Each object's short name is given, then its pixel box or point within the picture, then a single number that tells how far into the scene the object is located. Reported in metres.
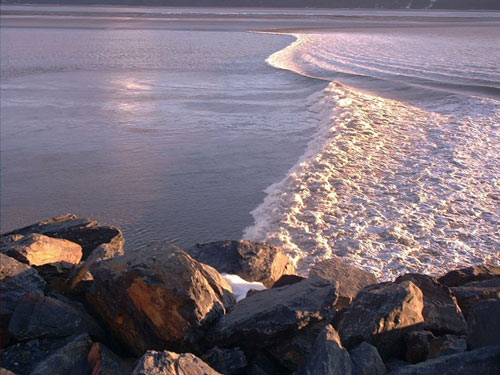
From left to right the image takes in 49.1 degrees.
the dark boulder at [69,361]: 3.05
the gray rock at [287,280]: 4.21
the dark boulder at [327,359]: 2.87
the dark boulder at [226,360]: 3.15
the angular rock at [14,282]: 3.66
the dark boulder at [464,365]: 2.83
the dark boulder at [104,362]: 3.06
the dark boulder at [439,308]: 3.60
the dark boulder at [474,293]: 3.94
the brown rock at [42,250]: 4.45
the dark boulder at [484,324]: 3.08
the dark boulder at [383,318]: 3.34
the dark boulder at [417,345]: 3.30
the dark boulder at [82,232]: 5.24
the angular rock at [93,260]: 4.07
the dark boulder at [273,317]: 3.29
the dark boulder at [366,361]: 2.96
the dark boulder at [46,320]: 3.41
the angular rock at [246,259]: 4.68
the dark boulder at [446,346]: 3.13
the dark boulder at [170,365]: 2.75
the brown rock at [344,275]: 4.15
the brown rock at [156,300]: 3.38
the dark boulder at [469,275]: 4.45
